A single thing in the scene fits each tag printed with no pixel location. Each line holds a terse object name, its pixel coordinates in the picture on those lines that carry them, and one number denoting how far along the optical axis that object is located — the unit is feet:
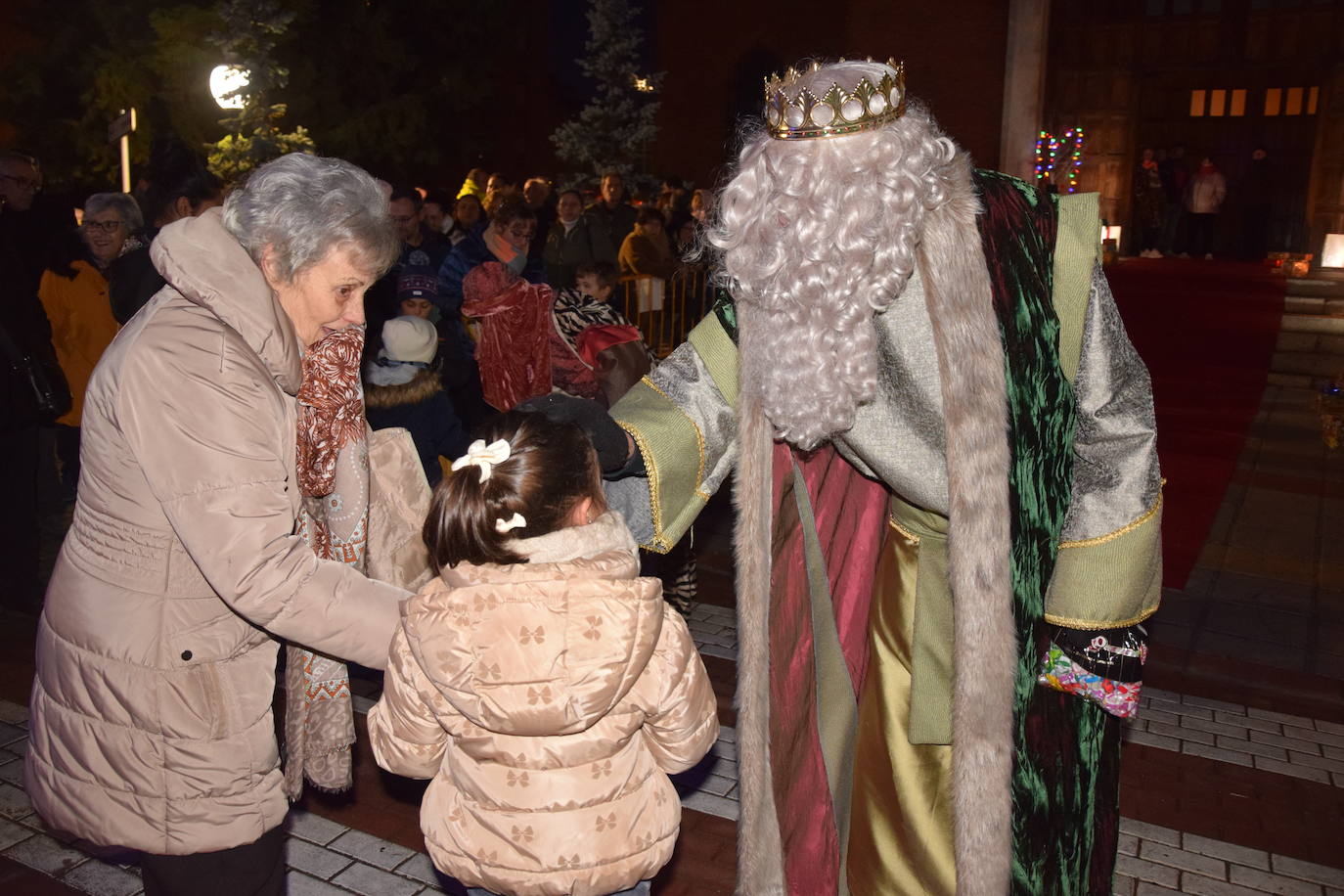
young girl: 7.23
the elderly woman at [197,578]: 6.86
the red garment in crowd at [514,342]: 22.30
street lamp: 48.55
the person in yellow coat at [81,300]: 22.18
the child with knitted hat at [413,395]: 17.78
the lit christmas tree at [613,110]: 74.08
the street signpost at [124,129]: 28.30
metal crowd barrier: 34.17
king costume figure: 7.47
